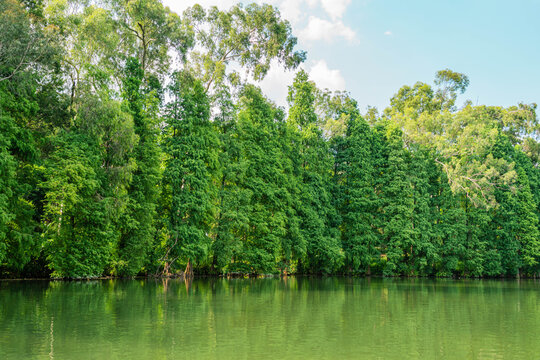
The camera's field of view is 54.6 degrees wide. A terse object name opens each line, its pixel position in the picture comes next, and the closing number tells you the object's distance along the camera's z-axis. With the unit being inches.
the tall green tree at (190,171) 1300.4
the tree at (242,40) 1612.9
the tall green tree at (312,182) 1740.9
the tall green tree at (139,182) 1212.5
